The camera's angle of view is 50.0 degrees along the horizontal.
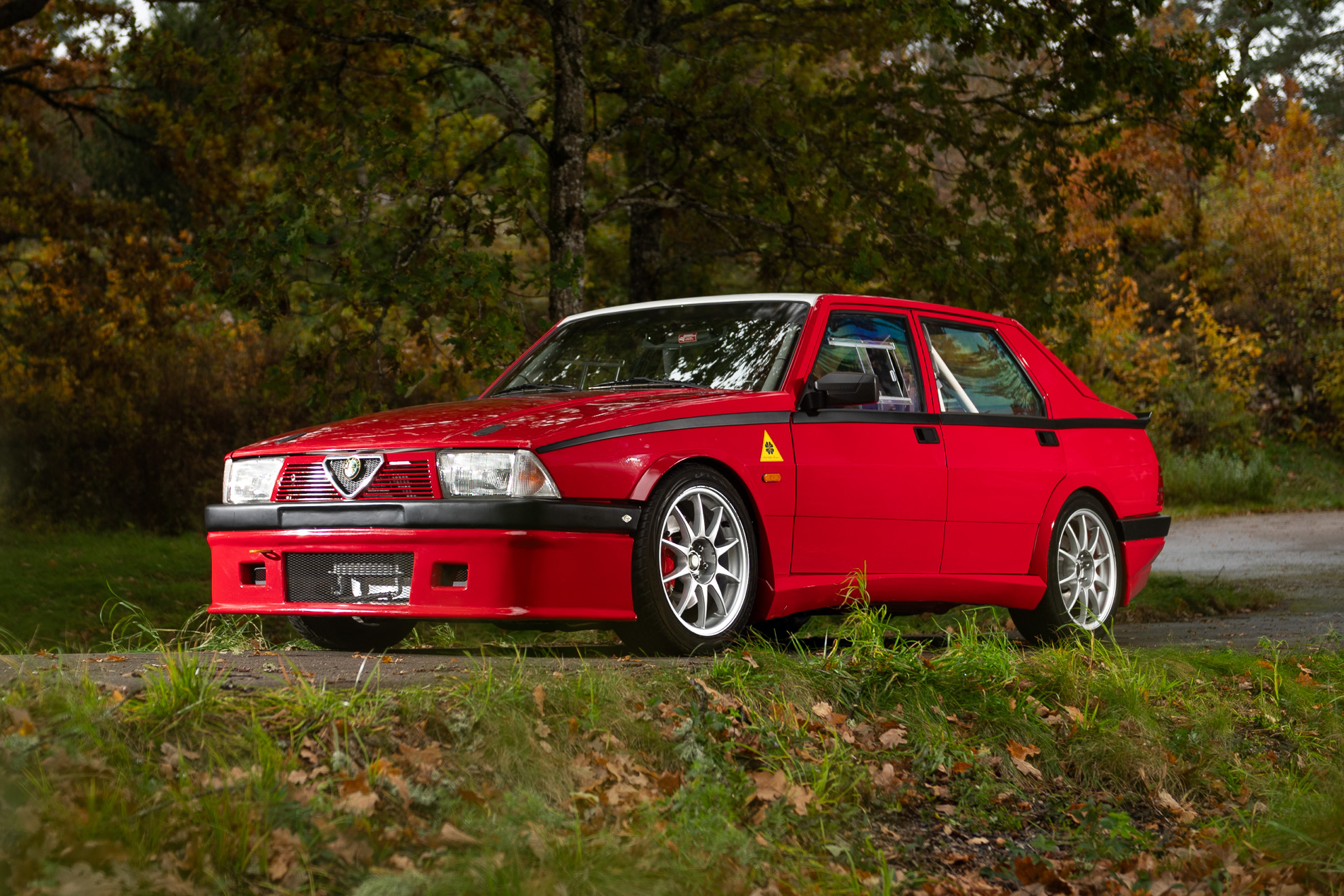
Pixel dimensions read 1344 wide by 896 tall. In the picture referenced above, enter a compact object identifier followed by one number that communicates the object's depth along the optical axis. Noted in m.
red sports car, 5.24
